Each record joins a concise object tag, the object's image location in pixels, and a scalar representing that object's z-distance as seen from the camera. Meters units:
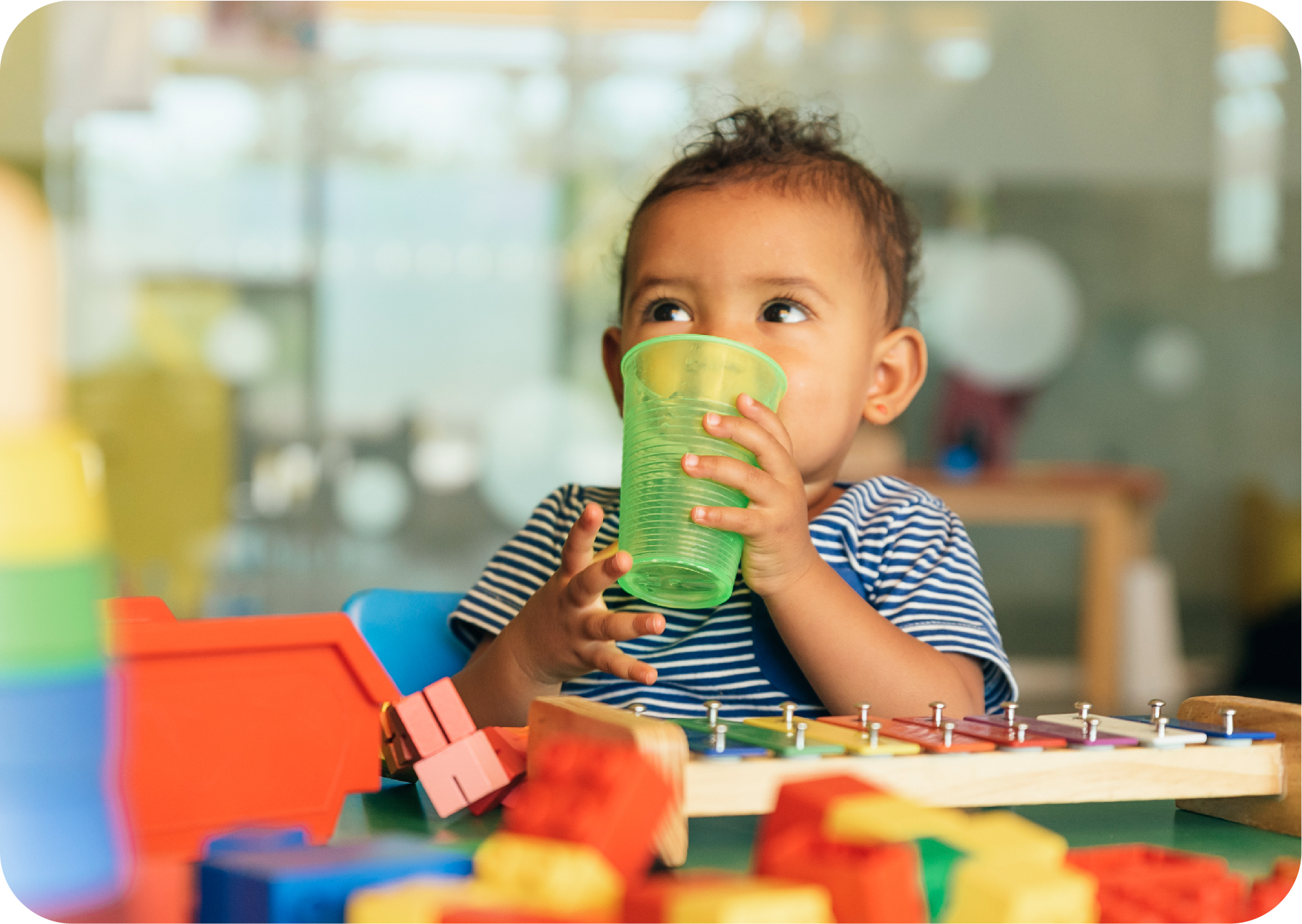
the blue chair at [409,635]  1.23
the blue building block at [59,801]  0.59
